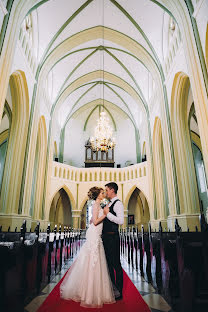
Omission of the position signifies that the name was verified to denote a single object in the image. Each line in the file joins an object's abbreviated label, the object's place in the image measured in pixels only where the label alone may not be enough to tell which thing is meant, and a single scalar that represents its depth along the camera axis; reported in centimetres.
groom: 288
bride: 265
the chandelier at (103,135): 1069
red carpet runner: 245
